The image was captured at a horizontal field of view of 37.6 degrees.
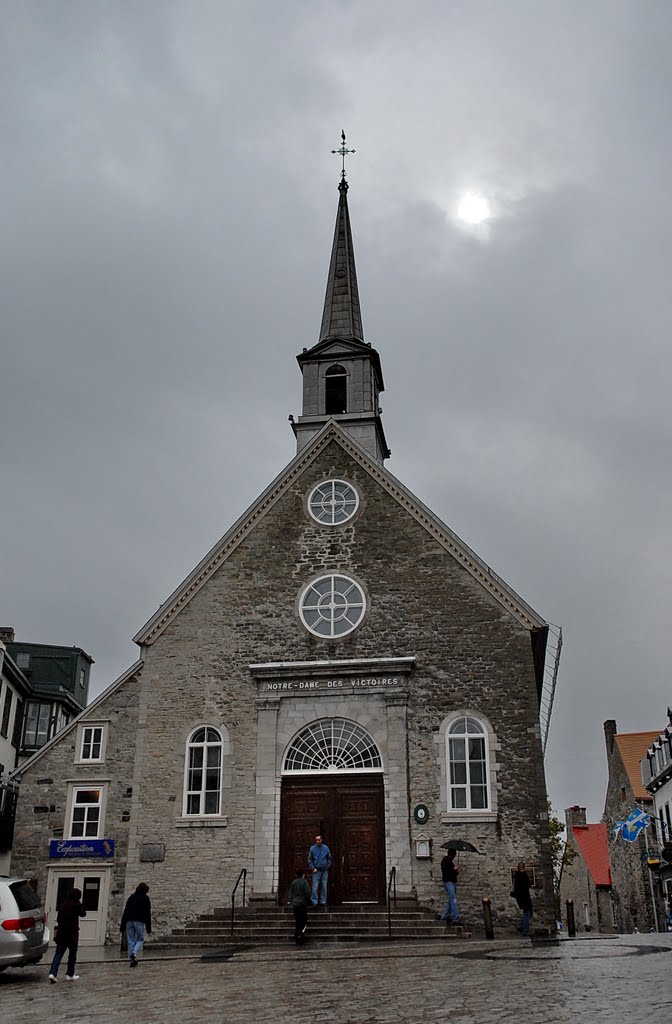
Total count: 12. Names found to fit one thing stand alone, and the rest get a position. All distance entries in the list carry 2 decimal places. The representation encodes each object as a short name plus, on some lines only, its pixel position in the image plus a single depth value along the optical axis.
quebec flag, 32.38
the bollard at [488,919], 20.42
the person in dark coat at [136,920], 17.07
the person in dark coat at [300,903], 19.45
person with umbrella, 21.03
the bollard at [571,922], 23.59
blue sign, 24.58
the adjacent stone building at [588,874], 49.94
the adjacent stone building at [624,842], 39.66
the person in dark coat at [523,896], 20.47
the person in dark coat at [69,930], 15.09
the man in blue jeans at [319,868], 21.67
